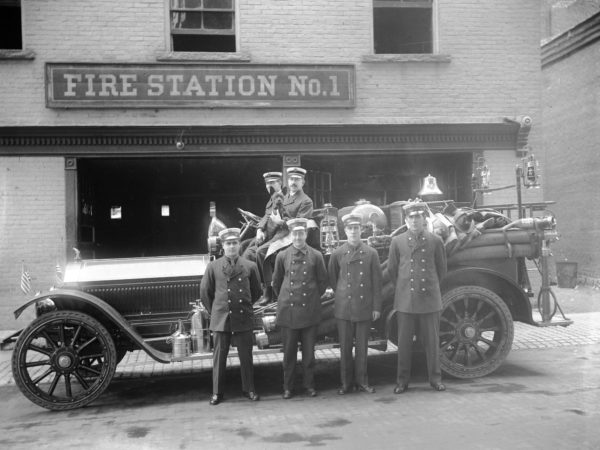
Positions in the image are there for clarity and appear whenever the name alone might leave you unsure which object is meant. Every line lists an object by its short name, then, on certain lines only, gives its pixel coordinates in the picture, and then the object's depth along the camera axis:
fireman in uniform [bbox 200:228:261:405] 5.66
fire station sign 9.40
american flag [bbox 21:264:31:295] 6.66
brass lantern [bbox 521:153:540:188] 7.53
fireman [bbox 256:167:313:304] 6.39
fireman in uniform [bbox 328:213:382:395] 5.82
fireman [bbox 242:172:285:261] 6.39
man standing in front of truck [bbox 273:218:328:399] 5.79
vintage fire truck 5.59
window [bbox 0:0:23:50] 9.72
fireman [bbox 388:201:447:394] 5.82
